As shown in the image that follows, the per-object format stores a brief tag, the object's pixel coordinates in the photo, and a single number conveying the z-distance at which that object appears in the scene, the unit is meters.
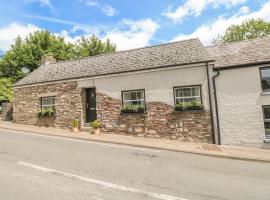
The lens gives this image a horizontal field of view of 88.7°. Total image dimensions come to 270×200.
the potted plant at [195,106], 7.55
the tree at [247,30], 20.29
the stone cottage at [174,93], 7.24
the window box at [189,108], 7.55
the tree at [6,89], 15.06
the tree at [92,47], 21.51
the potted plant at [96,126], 8.86
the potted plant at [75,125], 9.26
